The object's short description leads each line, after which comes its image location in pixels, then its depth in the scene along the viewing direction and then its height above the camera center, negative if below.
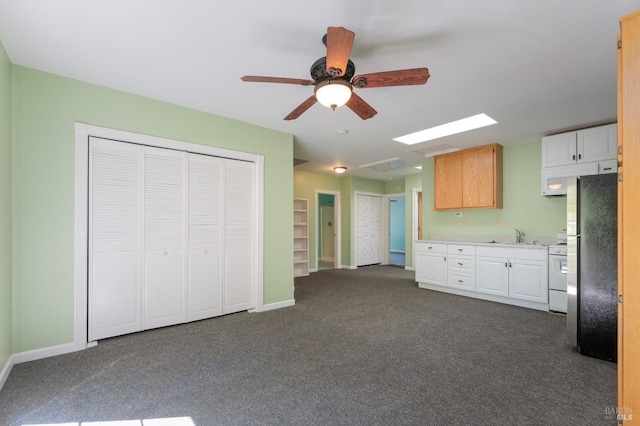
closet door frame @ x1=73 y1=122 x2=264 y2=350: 2.74 -0.04
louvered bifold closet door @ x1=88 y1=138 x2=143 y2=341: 2.87 -0.23
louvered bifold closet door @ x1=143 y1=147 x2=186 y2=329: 3.19 -0.23
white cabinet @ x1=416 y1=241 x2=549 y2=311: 4.07 -0.89
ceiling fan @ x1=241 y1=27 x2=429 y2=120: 1.77 +0.94
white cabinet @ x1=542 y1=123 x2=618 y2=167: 3.68 +0.90
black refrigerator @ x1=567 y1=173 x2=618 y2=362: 2.53 -0.46
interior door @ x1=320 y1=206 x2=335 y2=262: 8.55 -0.51
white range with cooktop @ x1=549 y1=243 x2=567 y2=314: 3.80 -0.83
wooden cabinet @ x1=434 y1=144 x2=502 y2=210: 4.81 +0.62
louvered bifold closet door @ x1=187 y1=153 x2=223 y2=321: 3.48 -0.26
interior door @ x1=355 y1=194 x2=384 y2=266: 8.10 -0.38
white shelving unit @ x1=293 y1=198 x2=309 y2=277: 6.92 -0.51
